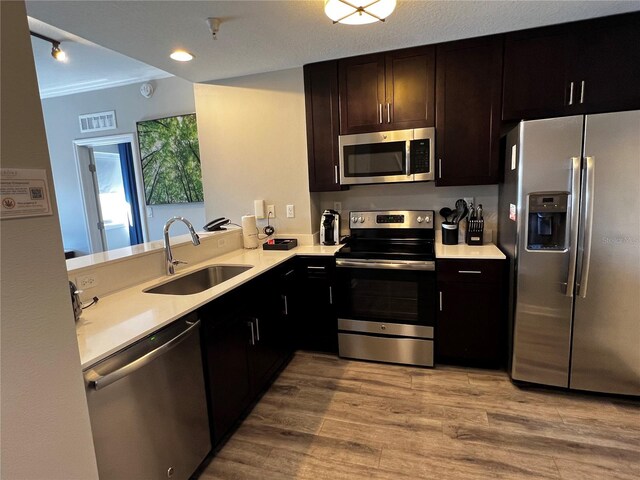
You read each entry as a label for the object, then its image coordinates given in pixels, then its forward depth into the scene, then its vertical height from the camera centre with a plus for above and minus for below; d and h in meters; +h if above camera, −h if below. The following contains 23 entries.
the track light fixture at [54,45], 2.84 +1.33
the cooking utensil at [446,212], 2.92 -0.23
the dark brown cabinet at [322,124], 2.79 +0.54
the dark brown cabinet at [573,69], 2.17 +0.72
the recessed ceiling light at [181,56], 2.43 +1.00
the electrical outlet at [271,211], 3.15 -0.17
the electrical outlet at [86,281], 1.68 -0.40
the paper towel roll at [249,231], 2.98 -0.33
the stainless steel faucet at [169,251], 2.07 -0.34
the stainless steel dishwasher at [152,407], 1.18 -0.81
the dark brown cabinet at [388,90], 2.57 +0.73
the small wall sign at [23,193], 0.74 +0.02
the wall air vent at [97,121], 4.28 +0.97
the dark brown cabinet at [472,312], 2.39 -0.90
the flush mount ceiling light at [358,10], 1.70 +0.89
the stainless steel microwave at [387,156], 2.62 +0.24
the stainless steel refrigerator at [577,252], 1.96 -0.43
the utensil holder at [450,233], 2.75 -0.39
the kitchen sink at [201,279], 2.14 -0.56
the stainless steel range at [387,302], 2.50 -0.86
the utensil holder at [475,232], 2.71 -0.38
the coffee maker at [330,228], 2.98 -0.33
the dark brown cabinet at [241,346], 1.73 -0.88
